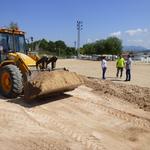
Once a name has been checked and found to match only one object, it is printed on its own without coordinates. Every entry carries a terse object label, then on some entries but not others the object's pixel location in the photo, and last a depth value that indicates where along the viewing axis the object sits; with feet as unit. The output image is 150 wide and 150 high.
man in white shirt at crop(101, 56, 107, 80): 32.56
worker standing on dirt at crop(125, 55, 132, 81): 31.52
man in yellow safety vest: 34.70
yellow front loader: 17.70
